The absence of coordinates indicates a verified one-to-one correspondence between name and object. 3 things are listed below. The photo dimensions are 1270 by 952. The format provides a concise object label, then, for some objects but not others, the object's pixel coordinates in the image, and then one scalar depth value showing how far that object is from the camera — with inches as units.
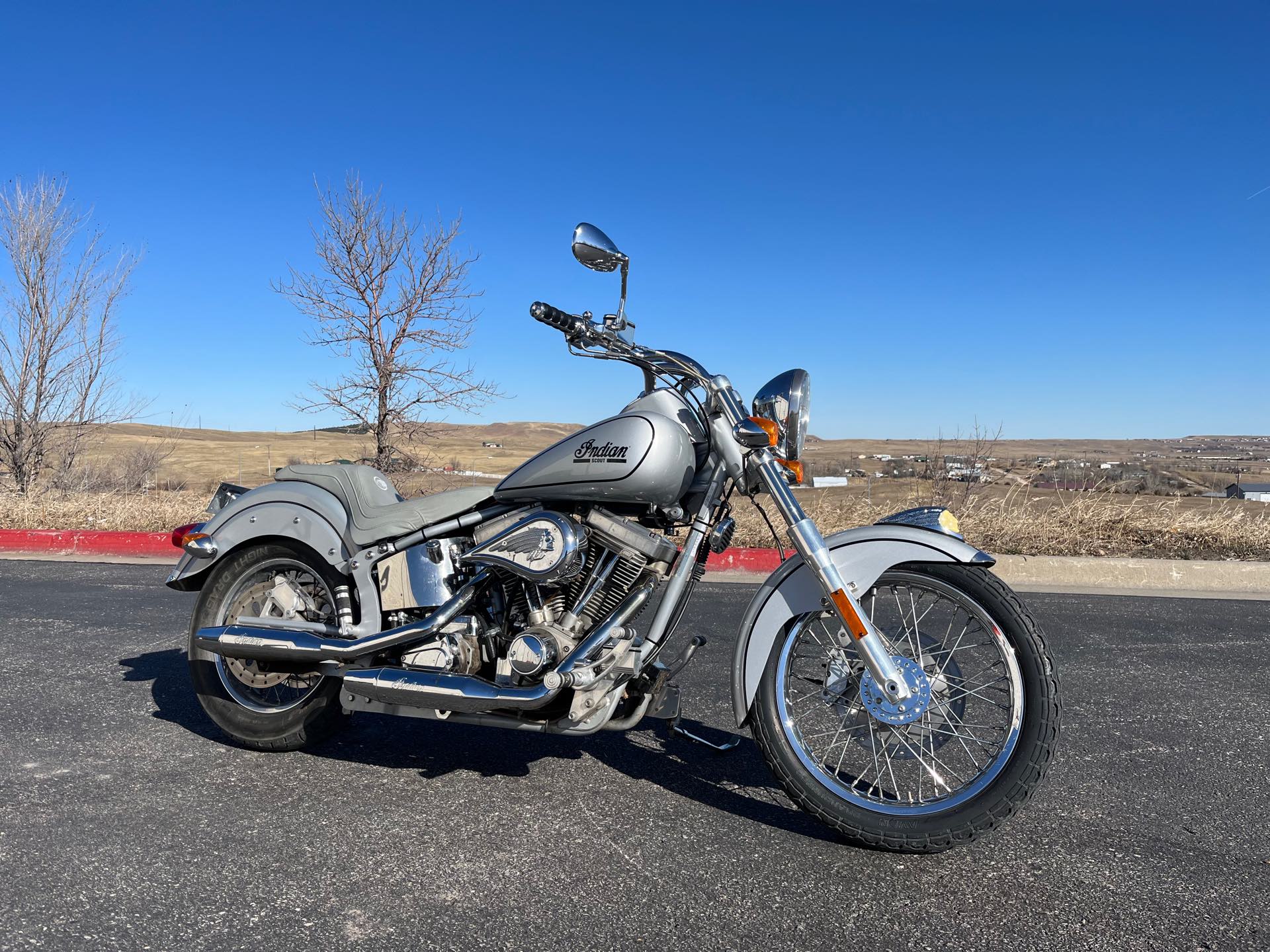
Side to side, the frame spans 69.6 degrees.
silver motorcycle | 113.0
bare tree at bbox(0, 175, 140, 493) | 606.5
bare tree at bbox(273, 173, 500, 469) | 534.3
